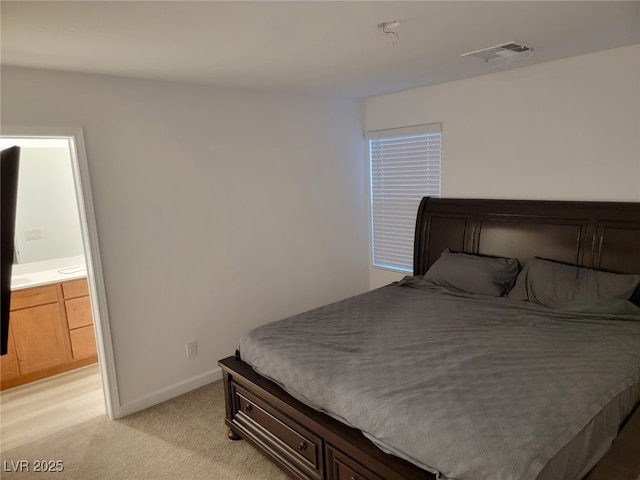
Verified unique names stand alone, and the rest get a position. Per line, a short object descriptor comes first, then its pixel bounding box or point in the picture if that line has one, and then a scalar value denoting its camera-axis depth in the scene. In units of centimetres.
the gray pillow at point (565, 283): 259
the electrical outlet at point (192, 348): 330
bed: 160
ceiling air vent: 245
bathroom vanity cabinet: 344
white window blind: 383
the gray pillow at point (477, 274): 310
